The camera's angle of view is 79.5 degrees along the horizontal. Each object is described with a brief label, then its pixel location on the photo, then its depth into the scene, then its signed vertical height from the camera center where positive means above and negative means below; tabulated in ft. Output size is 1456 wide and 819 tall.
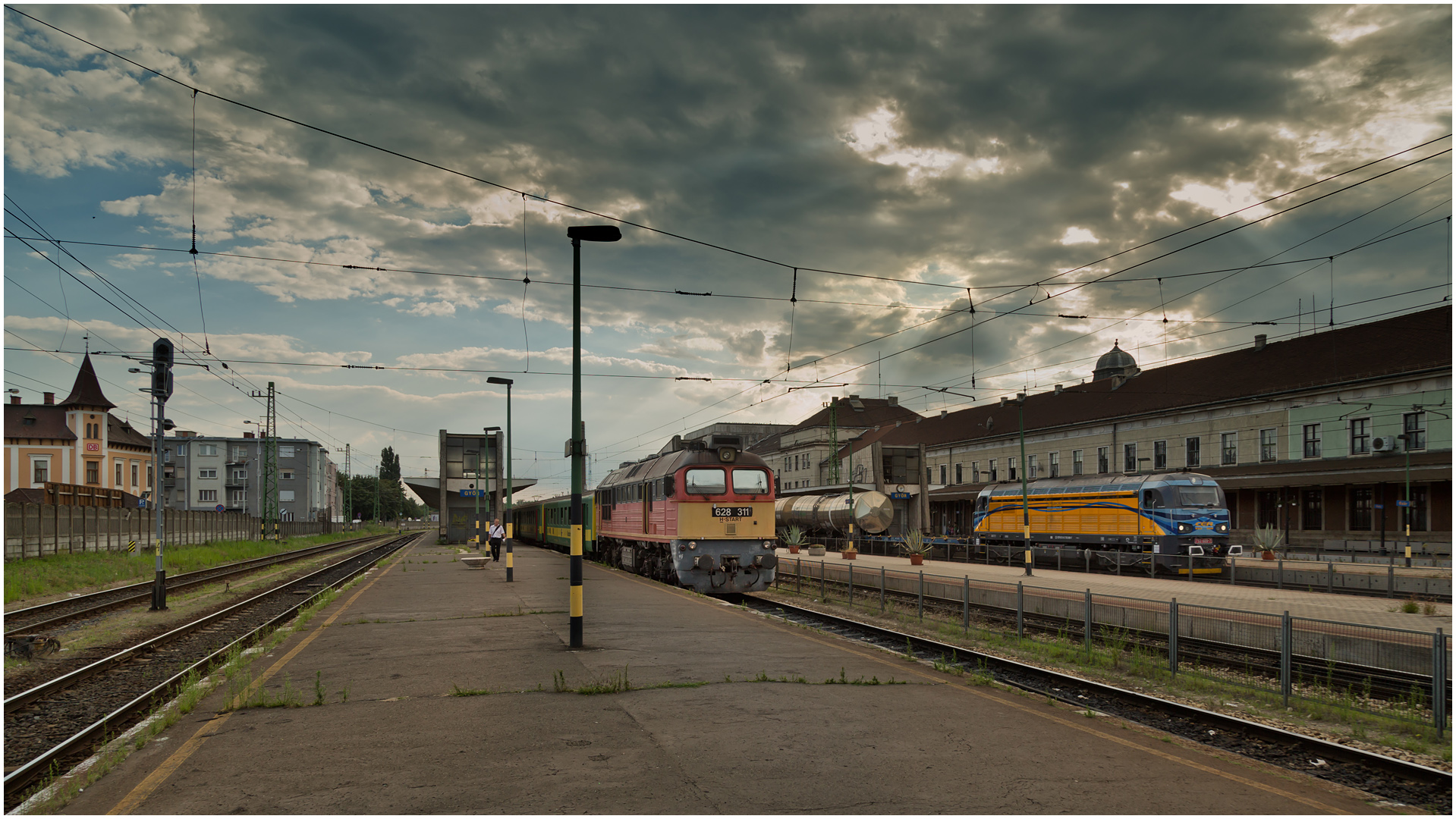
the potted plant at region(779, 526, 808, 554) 153.00 -15.89
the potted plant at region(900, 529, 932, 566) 118.52 -12.79
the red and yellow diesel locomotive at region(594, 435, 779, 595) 75.25 -5.69
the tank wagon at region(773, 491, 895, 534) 159.74 -12.12
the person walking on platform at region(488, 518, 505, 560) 121.49 -11.38
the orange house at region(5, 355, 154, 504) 221.05 +4.83
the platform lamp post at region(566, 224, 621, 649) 44.40 +3.28
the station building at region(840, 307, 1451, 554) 129.59 +2.11
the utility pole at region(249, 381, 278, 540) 176.55 -0.06
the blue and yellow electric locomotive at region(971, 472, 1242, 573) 98.12 -8.59
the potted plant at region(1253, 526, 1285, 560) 110.84 -12.87
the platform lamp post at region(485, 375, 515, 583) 83.66 -10.42
